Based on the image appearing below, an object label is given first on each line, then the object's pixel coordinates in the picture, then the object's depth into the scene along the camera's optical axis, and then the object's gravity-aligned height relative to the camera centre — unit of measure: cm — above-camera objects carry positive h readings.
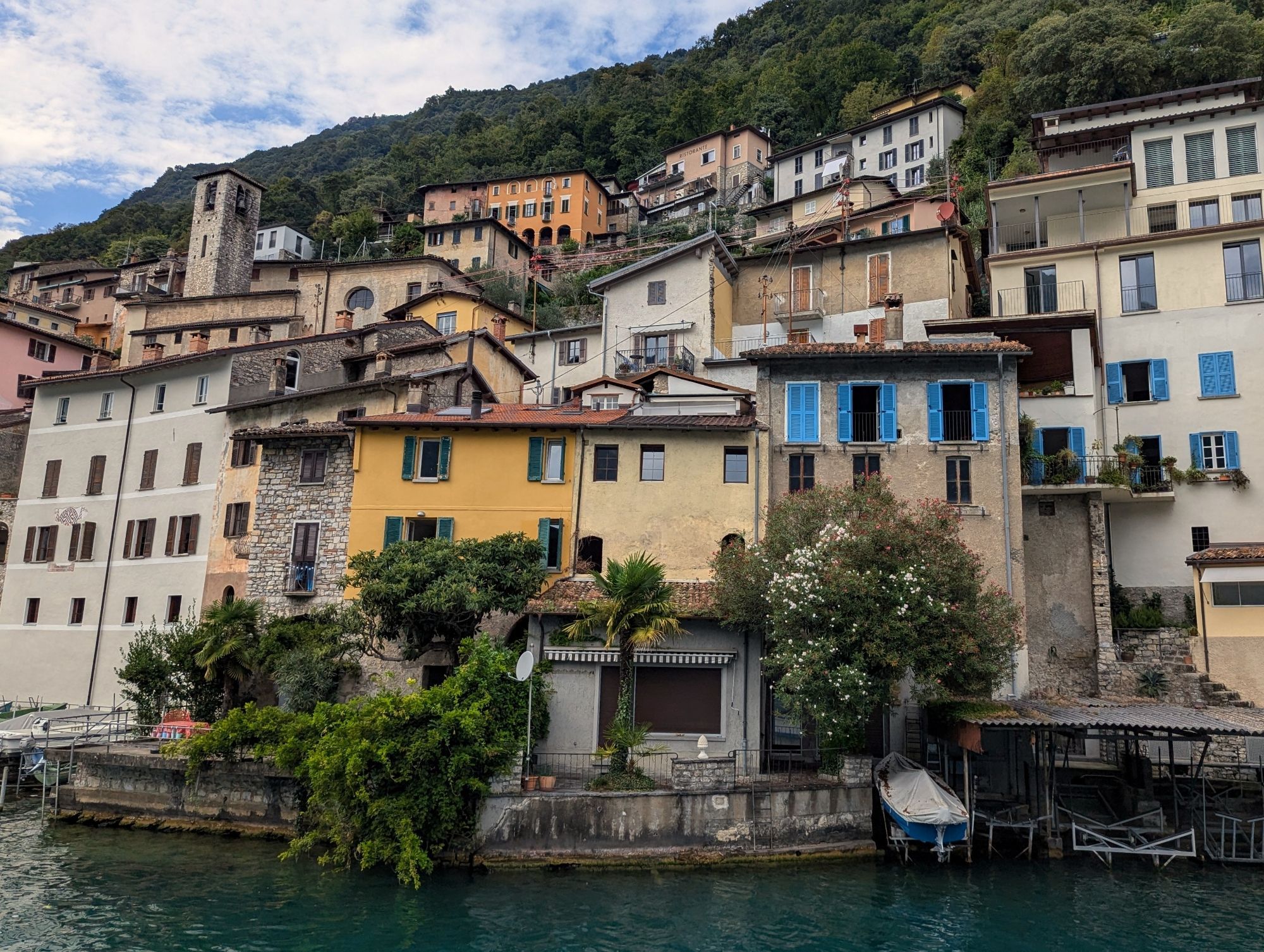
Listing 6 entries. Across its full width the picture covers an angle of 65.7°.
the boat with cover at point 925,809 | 2184 -291
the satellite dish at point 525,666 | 2309 -5
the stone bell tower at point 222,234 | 6600 +2844
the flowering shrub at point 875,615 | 2228 +139
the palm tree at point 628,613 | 2431 +134
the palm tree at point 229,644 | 2862 +30
